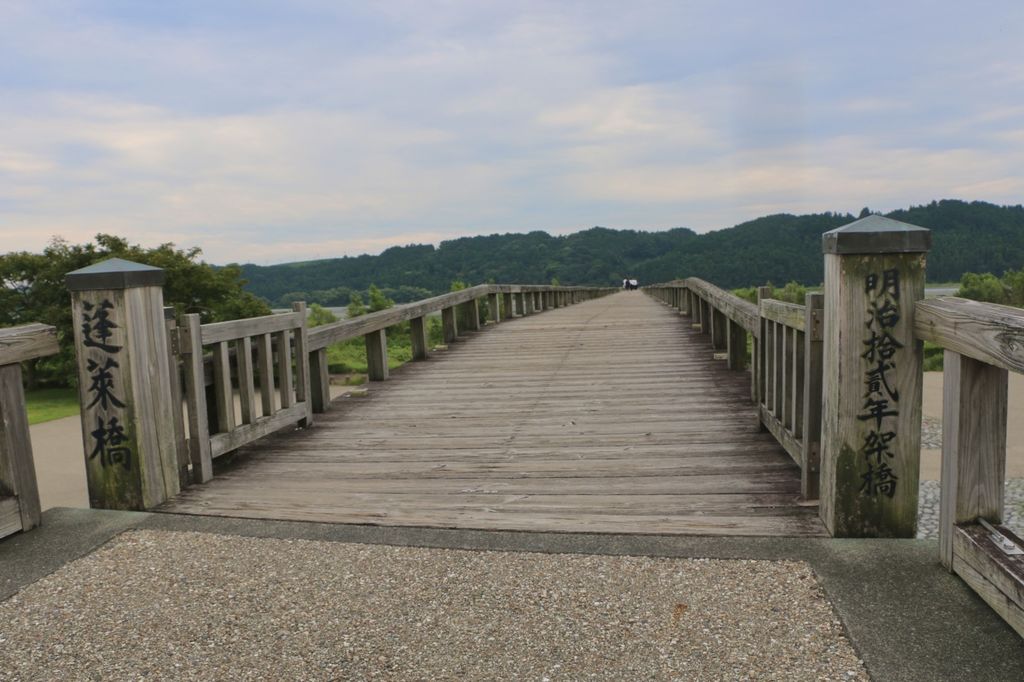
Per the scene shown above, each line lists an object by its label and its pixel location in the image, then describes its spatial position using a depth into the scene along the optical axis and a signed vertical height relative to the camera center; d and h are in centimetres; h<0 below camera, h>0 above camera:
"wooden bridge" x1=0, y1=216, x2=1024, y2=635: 249 -94
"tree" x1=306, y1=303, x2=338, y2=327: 5003 -301
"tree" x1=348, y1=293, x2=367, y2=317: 5553 -288
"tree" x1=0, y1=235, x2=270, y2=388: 3156 -29
